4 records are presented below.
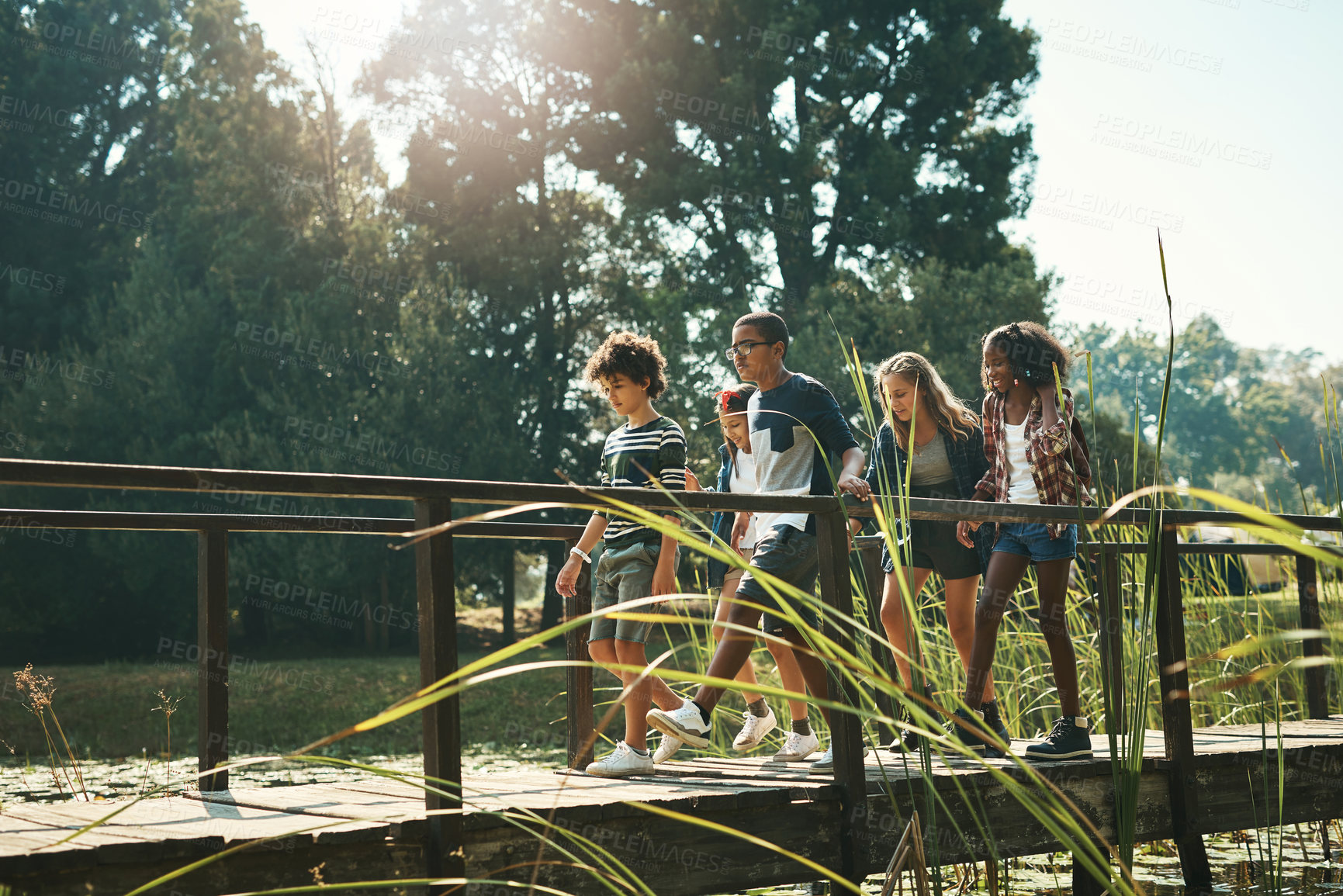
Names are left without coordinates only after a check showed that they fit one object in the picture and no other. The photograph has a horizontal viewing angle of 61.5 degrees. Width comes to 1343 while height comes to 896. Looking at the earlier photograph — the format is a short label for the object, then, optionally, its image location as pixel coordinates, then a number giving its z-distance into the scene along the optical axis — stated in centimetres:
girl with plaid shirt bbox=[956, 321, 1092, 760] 367
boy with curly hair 353
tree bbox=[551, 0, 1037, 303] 1998
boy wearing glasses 353
